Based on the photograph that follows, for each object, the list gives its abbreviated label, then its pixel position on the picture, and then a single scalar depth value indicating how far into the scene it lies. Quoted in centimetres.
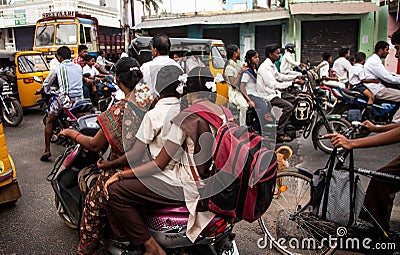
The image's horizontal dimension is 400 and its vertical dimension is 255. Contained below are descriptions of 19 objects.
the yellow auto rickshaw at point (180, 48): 914
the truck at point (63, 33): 1248
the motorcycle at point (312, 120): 566
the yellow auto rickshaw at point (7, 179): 374
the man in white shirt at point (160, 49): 527
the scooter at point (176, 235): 233
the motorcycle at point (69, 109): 523
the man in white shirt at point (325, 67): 916
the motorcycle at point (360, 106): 585
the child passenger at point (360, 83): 589
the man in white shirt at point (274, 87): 603
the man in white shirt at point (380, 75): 580
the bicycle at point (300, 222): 281
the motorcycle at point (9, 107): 781
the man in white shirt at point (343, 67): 841
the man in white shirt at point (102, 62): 1215
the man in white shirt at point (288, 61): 894
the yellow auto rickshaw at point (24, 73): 874
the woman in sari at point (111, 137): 248
